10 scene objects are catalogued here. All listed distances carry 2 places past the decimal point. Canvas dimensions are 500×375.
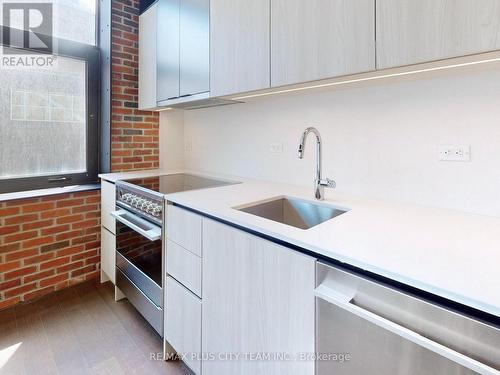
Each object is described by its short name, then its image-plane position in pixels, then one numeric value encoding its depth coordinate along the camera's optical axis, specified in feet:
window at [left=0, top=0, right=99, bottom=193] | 7.09
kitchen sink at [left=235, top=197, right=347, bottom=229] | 4.69
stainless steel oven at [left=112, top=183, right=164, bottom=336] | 5.48
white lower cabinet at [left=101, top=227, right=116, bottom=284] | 7.33
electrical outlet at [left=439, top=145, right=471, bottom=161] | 4.08
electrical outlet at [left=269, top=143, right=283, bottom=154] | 6.57
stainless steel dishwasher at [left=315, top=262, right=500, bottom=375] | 2.07
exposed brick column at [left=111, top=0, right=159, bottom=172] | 8.18
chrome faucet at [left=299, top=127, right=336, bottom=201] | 4.61
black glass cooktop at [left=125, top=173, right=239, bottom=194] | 6.02
